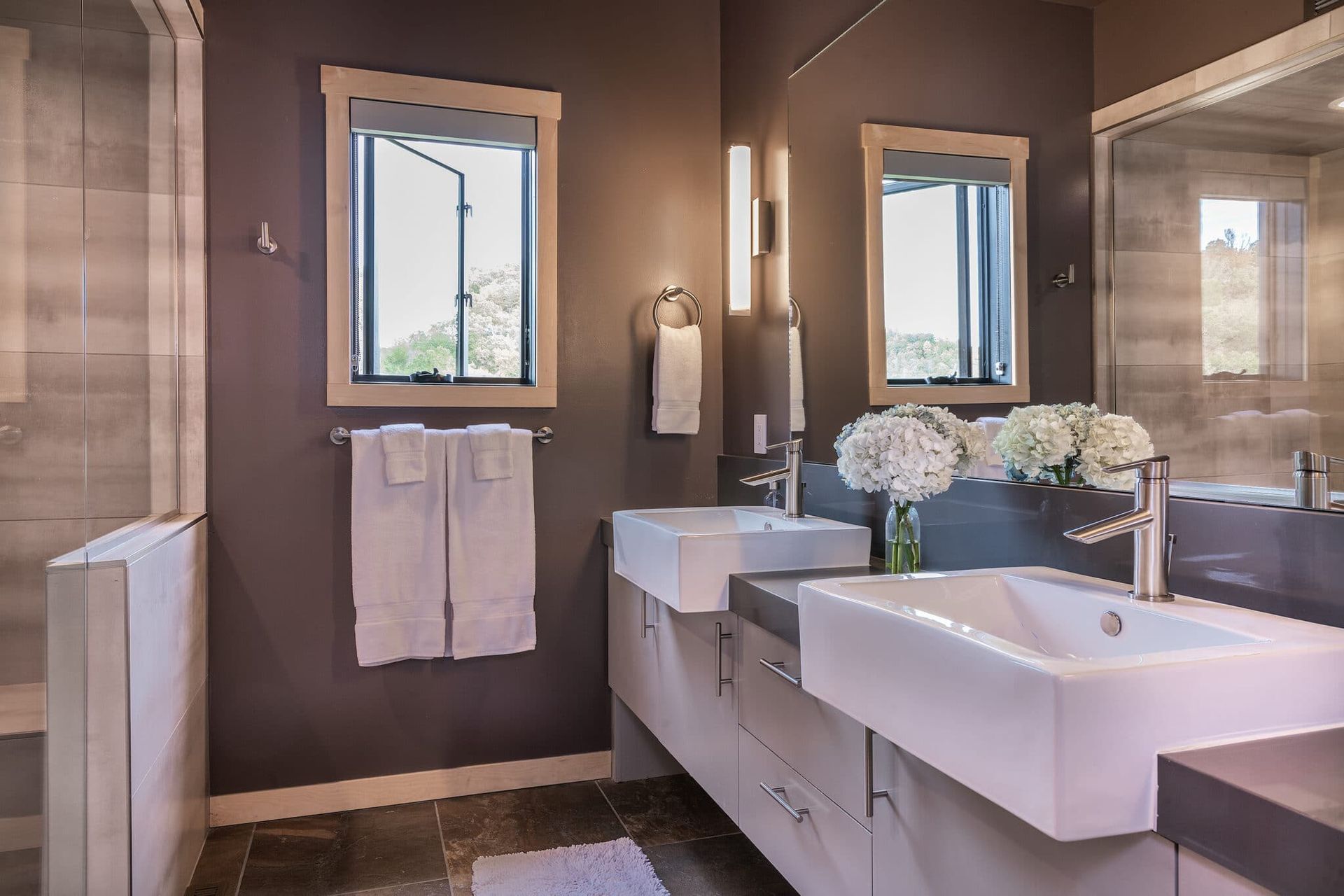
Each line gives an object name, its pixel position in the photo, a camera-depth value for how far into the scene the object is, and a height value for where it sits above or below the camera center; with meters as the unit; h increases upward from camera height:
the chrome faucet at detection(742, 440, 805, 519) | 2.24 -0.09
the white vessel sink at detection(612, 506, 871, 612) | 1.79 -0.24
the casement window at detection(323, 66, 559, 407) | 2.53 +0.62
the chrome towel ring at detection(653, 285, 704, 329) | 2.83 +0.49
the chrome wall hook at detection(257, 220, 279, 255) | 2.41 +0.56
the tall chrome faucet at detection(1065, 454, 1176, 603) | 1.13 -0.12
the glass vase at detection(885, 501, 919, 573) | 1.67 -0.18
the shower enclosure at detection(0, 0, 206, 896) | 1.22 +0.14
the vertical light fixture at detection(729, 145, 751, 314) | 2.76 +0.68
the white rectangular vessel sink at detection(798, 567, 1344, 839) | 0.77 -0.25
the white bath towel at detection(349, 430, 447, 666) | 2.49 -0.33
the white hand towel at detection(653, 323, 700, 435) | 2.75 +0.20
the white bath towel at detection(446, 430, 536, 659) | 2.57 -0.33
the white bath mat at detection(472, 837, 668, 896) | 2.09 -1.06
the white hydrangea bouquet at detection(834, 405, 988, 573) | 1.60 -0.03
